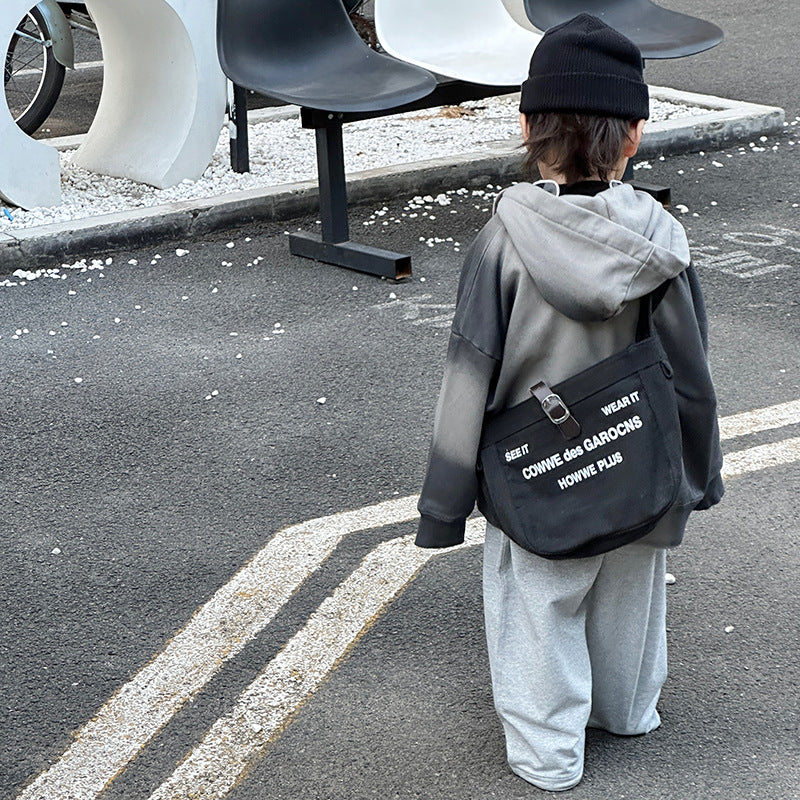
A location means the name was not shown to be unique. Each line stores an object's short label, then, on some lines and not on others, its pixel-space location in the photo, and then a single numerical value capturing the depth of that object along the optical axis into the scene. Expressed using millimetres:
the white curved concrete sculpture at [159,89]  13767
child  4276
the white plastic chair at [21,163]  12808
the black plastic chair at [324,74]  11568
